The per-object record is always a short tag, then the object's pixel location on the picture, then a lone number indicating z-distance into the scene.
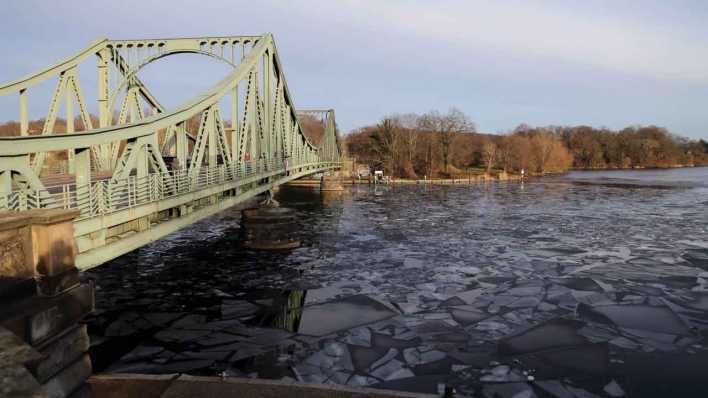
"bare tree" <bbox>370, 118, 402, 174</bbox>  88.31
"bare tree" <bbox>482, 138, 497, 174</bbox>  95.54
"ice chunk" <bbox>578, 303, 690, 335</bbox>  11.03
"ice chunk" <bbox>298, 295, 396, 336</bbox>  11.22
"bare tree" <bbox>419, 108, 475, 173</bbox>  92.50
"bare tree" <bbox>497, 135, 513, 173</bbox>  101.25
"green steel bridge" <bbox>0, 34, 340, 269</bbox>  8.95
